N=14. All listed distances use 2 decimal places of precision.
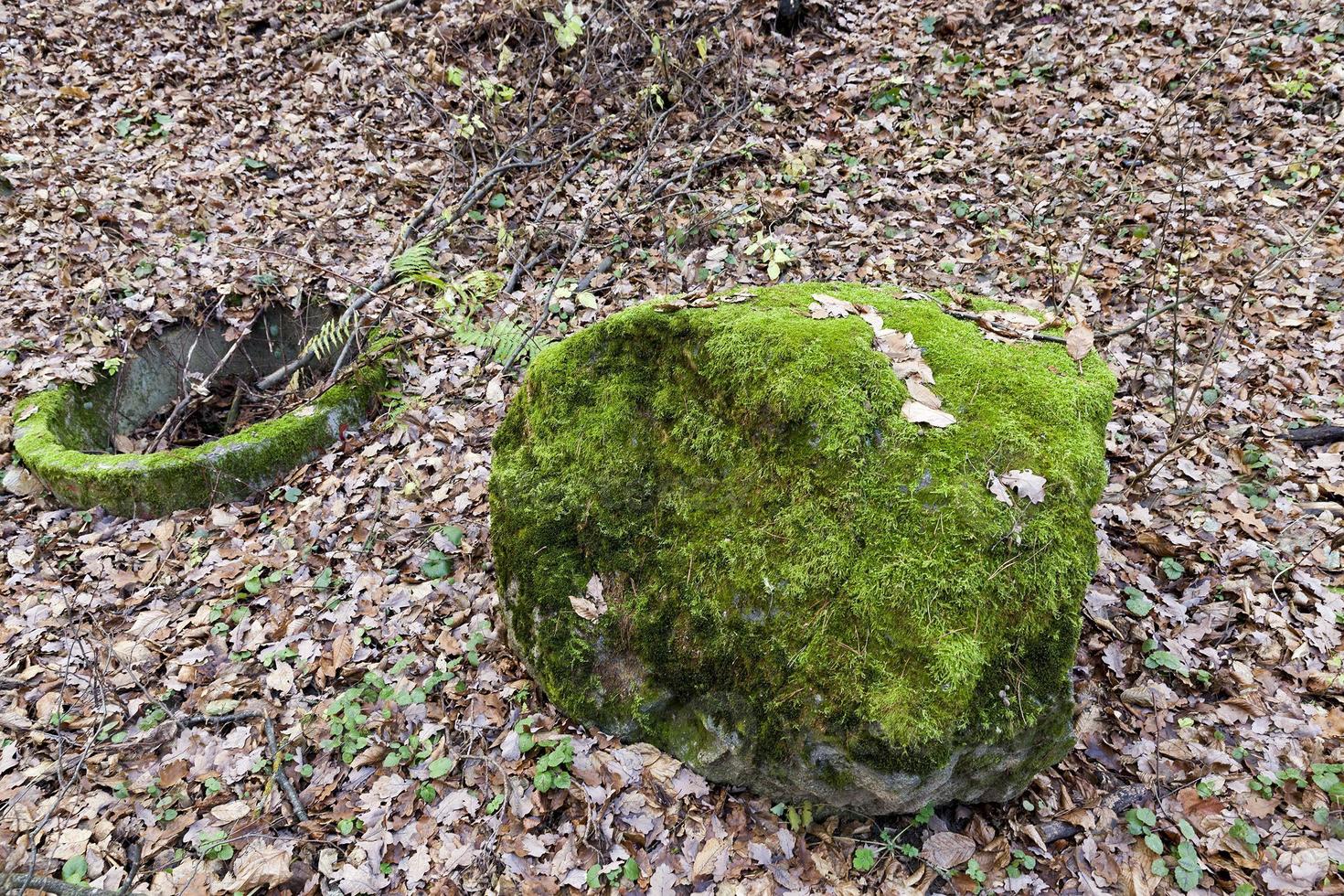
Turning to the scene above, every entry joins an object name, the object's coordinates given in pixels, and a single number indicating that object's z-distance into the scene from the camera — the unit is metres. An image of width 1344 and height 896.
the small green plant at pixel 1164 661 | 3.24
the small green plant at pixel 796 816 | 2.86
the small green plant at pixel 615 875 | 2.83
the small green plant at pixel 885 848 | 2.74
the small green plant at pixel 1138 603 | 3.42
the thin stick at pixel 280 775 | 3.13
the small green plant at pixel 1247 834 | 2.66
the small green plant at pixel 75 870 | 2.97
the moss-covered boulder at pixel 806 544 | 2.47
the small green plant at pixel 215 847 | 2.99
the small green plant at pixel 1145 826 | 2.72
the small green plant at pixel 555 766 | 3.05
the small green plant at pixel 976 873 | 2.68
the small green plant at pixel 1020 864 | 2.70
